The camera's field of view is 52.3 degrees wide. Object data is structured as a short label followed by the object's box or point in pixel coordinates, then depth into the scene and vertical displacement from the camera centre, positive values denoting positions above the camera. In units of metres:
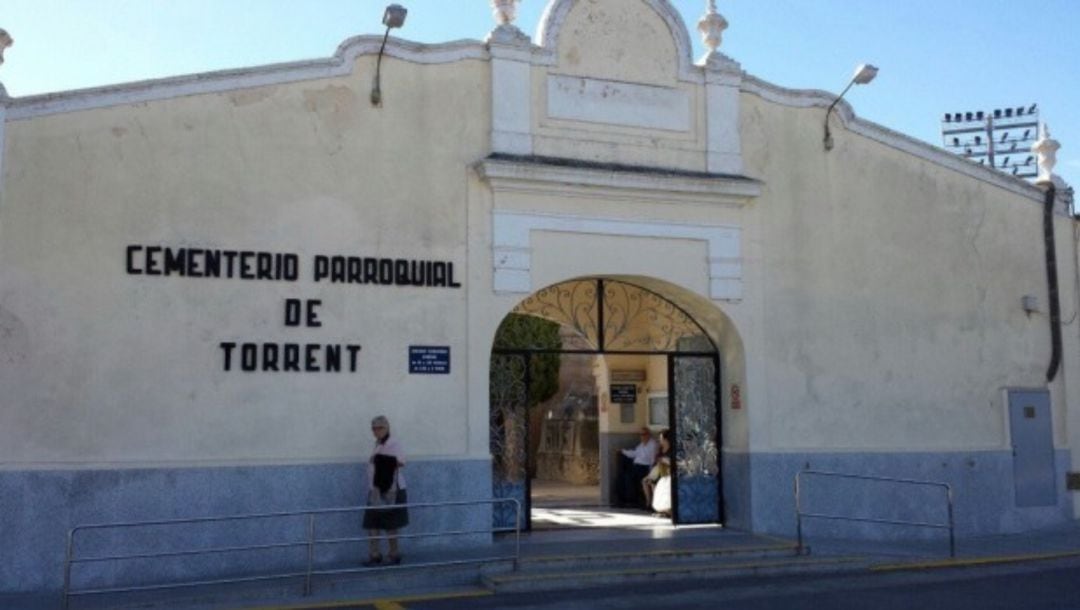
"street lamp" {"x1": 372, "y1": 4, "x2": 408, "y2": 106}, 12.54 +4.72
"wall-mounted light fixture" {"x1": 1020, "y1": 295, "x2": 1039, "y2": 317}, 16.89 +1.90
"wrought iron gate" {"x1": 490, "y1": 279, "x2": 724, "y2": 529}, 14.99 +1.11
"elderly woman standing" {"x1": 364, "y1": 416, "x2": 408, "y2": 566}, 11.89 -0.55
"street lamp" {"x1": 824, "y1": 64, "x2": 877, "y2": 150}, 15.05 +4.85
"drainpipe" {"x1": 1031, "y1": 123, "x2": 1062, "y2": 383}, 17.06 +3.15
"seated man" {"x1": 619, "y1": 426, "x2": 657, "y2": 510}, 17.14 -0.63
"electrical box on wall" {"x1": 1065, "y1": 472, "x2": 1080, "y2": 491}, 16.92 -0.82
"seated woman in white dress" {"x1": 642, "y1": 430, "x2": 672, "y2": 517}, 16.06 -0.77
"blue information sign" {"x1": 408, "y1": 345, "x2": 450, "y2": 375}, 13.09 +0.86
